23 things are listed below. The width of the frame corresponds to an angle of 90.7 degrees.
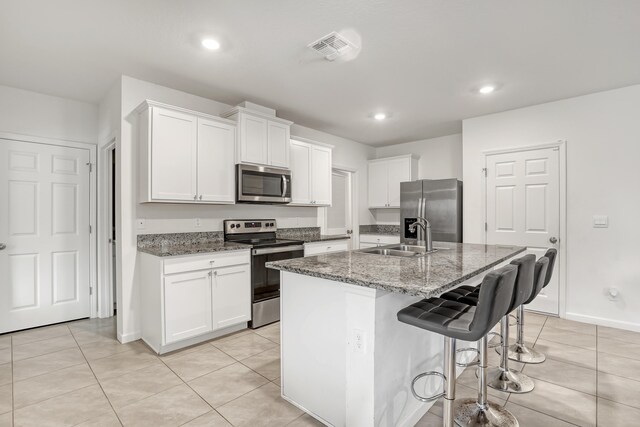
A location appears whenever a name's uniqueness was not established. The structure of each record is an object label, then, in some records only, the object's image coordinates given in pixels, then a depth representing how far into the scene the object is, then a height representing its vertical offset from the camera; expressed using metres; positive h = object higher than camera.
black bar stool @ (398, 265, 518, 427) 1.35 -0.50
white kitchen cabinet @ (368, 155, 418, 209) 5.46 +0.63
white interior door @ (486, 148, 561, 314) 3.75 +0.12
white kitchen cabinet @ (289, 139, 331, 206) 4.24 +0.54
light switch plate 3.43 -0.09
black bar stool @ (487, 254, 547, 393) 2.17 -1.21
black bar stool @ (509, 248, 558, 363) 2.39 -1.19
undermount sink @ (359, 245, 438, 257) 2.60 -0.32
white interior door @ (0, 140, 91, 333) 3.23 -0.24
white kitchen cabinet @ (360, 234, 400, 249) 5.45 -0.48
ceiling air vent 2.37 +1.31
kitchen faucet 2.57 -0.21
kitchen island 1.51 -0.67
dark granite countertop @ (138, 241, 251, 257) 2.73 -0.34
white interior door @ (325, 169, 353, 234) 5.40 +0.11
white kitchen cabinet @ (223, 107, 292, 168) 3.50 +0.88
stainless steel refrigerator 4.45 +0.08
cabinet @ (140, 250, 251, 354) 2.71 -0.78
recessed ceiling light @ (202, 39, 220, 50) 2.42 +1.31
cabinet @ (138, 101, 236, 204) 2.87 +0.55
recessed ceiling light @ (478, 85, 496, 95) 3.30 +1.31
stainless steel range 3.33 -0.50
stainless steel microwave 3.50 +0.33
